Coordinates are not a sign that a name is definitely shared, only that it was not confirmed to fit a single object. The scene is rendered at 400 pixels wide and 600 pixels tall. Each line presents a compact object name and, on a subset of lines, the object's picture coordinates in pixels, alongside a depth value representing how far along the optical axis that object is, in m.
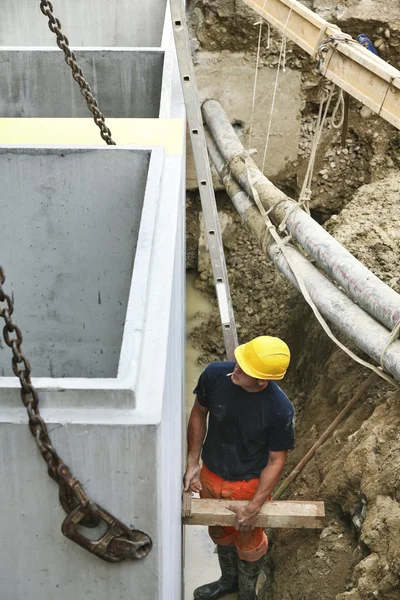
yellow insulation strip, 5.36
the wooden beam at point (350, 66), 4.78
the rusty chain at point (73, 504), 2.63
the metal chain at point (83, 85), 4.74
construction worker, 4.42
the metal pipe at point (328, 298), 5.15
